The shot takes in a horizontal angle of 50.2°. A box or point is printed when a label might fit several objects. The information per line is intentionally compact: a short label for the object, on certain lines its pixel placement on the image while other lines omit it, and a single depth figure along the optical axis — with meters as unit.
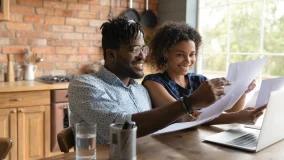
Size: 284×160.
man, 1.04
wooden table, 0.96
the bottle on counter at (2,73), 2.90
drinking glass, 0.91
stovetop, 2.84
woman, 1.47
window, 2.58
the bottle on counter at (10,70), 2.88
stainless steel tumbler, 0.81
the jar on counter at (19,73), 3.01
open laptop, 1.02
